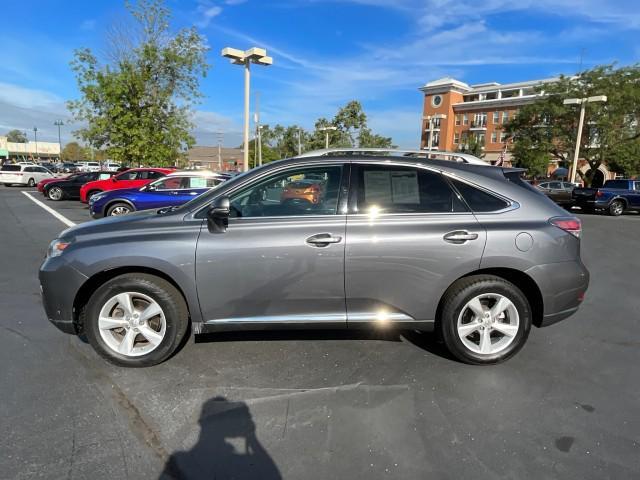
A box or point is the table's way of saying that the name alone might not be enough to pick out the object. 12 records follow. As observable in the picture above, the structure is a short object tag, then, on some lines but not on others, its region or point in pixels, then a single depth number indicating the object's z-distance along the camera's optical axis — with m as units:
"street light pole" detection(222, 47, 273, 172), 14.69
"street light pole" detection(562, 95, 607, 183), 24.11
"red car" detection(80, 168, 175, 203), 16.36
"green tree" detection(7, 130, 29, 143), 118.84
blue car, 11.16
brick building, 73.69
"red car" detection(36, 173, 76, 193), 20.16
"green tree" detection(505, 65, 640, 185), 29.89
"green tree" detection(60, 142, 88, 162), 110.62
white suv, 29.17
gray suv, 3.31
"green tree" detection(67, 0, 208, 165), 21.14
